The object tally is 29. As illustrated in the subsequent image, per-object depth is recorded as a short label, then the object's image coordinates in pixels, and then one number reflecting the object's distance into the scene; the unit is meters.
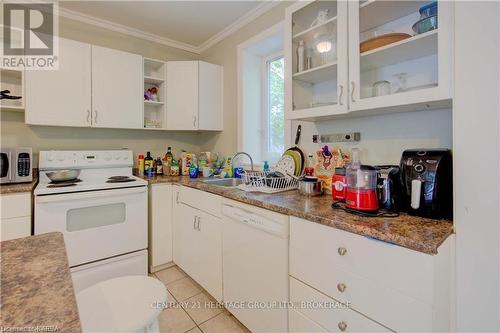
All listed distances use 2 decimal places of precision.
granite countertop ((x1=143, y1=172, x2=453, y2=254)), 0.81
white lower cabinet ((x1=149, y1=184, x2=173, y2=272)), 2.21
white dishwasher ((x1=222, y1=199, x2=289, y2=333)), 1.24
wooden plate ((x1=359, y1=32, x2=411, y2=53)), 1.21
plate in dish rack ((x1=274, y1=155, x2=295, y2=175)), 1.82
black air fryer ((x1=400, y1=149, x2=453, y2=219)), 0.96
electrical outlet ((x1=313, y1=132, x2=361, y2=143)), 1.53
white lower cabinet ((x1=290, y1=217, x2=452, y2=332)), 0.79
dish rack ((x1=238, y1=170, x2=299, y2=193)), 1.66
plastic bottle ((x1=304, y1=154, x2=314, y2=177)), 1.75
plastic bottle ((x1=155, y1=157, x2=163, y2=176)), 2.62
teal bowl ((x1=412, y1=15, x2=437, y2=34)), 1.04
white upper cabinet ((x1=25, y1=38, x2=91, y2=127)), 1.96
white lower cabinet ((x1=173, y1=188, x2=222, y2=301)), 1.73
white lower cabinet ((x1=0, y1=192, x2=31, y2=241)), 1.57
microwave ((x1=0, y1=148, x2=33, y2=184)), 1.70
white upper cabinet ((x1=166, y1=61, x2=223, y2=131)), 2.59
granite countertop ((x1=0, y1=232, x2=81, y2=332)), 0.43
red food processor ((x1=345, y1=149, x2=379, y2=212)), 1.07
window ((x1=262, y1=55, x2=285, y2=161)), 2.36
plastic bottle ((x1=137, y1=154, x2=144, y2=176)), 2.61
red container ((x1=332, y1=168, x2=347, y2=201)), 1.33
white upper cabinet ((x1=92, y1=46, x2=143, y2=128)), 2.21
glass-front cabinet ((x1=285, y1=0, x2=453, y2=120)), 1.02
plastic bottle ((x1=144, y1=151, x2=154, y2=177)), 2.54
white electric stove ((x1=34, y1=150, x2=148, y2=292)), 1.73
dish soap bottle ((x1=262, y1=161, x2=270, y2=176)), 2.08
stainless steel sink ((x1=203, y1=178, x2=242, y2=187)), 2.22
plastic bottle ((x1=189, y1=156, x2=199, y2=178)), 2.45
